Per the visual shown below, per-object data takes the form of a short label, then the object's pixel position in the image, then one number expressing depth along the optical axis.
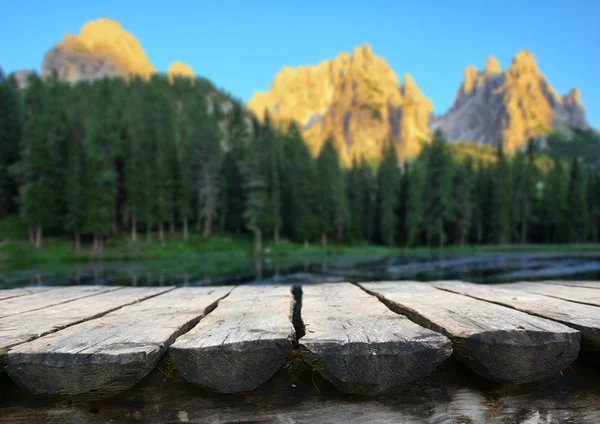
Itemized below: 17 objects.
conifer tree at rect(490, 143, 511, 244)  59.78
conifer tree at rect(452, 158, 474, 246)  57.00
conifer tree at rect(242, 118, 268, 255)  46.19
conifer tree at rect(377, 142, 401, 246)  59.56
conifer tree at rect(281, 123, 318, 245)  51.59
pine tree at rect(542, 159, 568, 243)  63.91
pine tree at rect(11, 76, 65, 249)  39.25
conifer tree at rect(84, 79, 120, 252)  40.47
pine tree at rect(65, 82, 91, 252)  40.06
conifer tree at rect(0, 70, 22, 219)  48.12
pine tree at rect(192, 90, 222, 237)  51.62
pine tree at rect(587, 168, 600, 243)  66.19
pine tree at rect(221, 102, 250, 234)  54.12
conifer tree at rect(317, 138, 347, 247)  52.84
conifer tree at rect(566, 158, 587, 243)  62.66
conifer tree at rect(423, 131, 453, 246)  56.84
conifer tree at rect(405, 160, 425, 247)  58.06
